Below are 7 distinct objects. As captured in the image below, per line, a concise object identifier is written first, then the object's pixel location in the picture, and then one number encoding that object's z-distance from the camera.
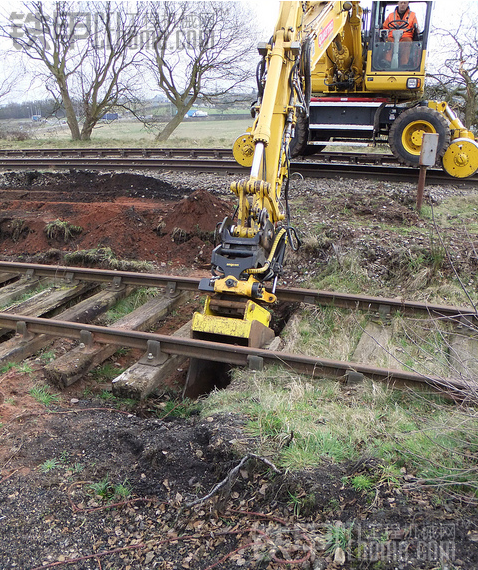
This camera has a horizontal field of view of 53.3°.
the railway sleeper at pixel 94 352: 5.13
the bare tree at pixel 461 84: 20.69
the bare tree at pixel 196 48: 27.86
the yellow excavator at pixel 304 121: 5.44
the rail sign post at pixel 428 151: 8.32
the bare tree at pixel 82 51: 26.38
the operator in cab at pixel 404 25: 10.95
